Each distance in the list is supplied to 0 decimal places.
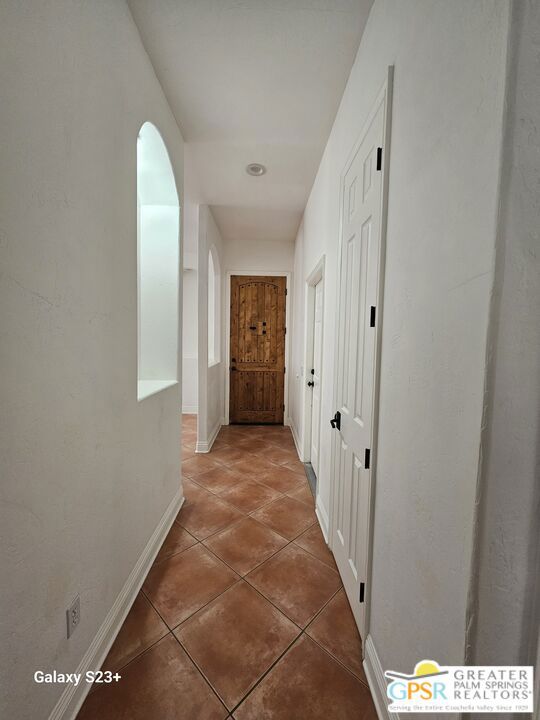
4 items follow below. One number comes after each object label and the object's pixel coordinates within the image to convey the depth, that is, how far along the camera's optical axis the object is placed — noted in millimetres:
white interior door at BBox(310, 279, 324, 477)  2939
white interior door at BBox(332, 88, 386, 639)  1268
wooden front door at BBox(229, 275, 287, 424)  4859
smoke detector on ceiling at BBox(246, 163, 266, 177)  2789
